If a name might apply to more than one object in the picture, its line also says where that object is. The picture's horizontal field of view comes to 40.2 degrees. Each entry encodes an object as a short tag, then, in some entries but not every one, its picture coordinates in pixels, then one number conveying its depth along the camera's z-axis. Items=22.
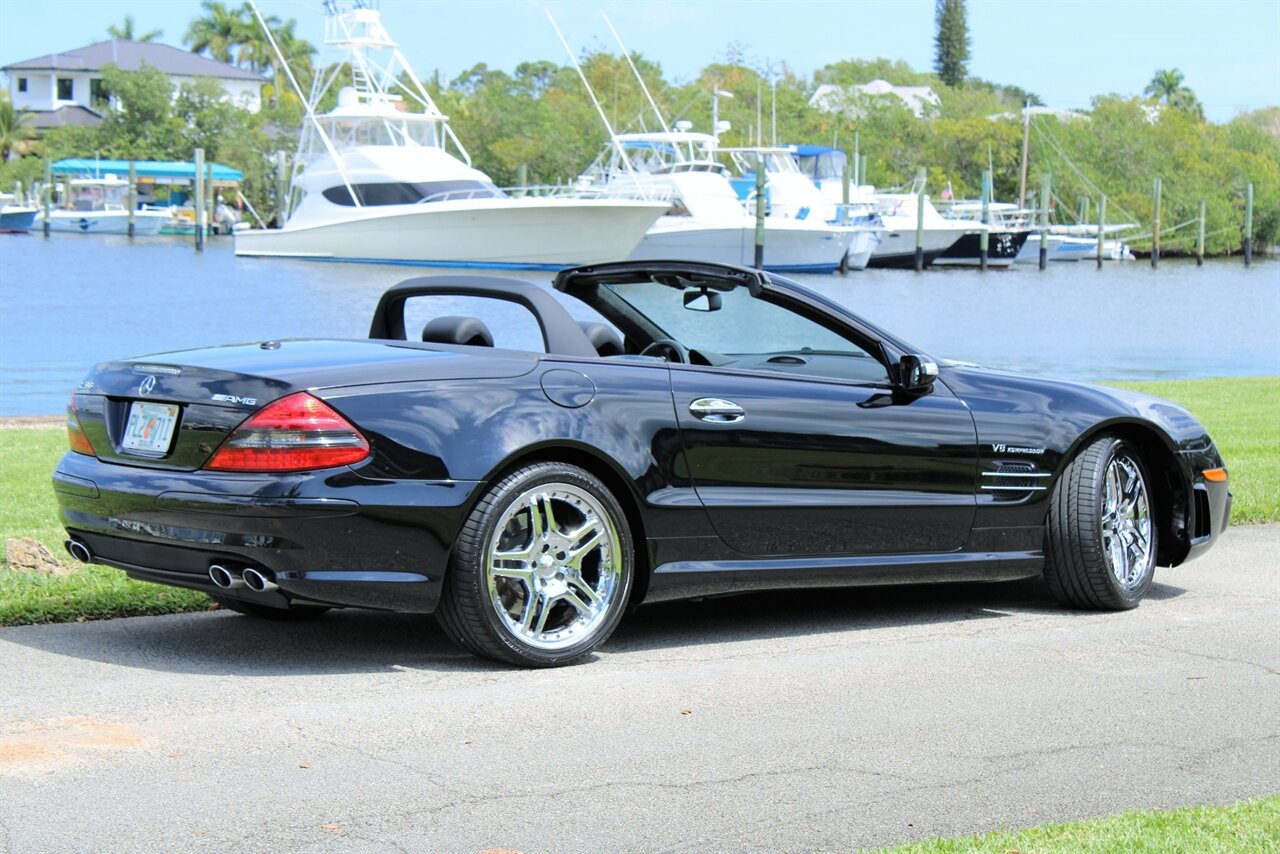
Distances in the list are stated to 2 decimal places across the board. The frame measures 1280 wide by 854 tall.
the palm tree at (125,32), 130.62
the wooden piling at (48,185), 91.76
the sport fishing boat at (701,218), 65.12
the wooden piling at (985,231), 79.40
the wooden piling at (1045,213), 81.69
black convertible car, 5.57
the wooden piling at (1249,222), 86.88
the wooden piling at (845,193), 71.06
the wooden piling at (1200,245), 90.19
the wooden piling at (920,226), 74.32
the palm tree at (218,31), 135.25
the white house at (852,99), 116.88
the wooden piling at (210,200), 95.12
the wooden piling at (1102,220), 87.31
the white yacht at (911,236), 78.25
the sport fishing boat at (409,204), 57.22
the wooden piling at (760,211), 60.75
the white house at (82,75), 114.50
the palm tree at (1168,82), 164.75
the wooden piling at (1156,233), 86.81
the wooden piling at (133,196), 84.54
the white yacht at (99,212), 92.81
